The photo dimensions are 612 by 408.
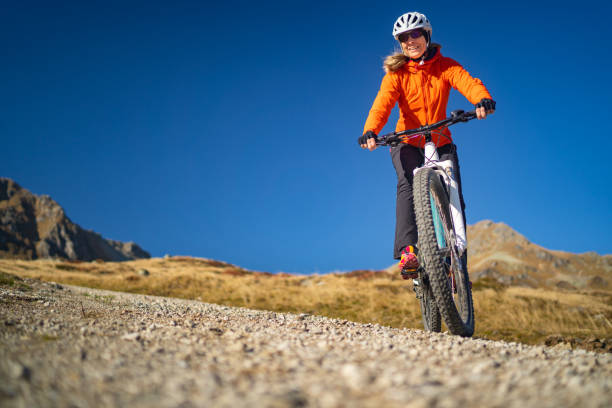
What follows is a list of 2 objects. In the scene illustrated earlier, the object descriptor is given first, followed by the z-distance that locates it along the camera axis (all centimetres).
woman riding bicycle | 511
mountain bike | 399
